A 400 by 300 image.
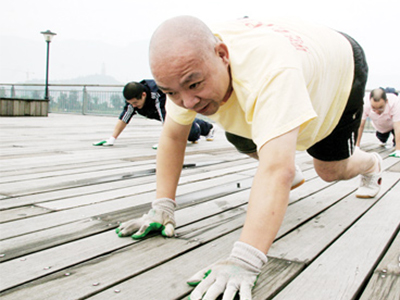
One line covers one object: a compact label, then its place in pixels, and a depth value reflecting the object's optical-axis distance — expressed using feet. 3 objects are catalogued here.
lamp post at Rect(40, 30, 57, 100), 45.14
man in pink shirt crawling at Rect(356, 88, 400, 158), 16.99
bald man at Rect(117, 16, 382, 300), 3.86
